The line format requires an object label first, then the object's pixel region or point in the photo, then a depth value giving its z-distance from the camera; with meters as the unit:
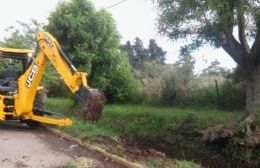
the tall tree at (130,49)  26.26
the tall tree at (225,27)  5.65
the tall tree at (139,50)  25.92
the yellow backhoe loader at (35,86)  5.29
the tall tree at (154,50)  26.30
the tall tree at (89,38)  9.13
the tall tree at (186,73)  9.08
